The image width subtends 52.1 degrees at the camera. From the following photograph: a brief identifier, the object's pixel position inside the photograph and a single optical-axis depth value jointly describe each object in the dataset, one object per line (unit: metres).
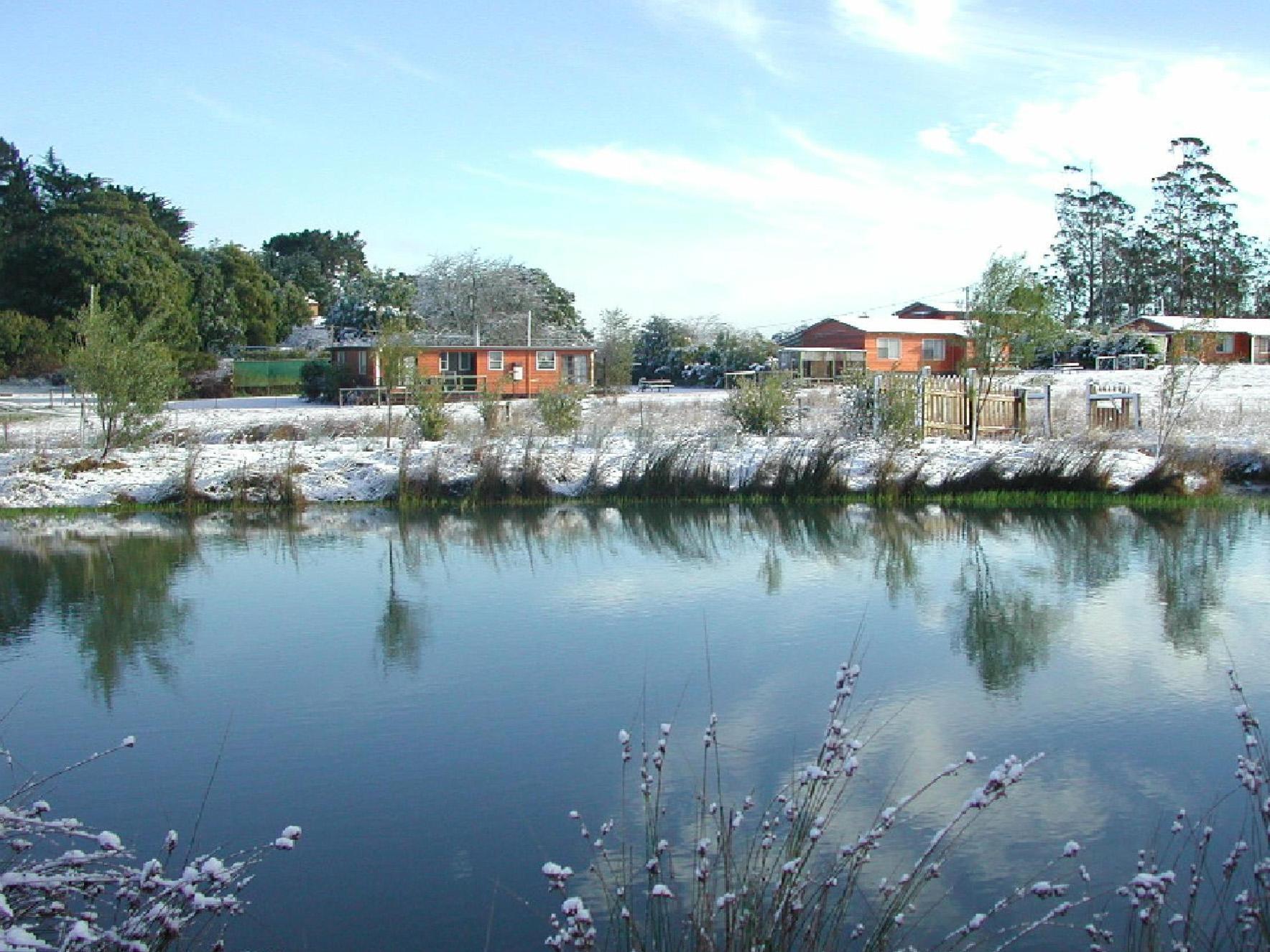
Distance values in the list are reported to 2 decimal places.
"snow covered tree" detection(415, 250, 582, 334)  62.56
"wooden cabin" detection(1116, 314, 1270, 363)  53.19
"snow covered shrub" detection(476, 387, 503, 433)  23.73
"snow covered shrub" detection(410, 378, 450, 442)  22.95
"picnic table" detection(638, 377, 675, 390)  51.28
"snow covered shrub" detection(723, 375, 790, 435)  23.75
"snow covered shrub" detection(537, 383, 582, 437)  23.52
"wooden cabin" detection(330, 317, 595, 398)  42.81
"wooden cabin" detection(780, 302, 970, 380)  53.47
